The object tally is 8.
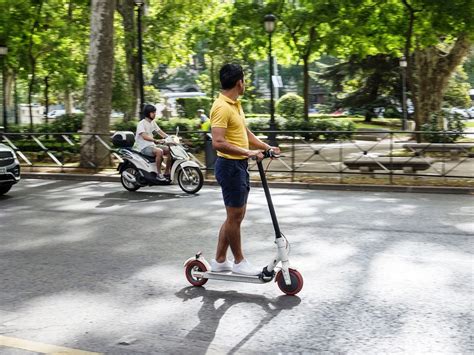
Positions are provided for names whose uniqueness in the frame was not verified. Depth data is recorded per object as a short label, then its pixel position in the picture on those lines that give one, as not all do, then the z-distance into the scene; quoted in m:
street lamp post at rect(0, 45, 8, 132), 22.33
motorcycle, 11.94
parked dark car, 11.55
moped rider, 11.95
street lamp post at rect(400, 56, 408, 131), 31.48
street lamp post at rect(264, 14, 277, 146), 21.05
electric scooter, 5.00
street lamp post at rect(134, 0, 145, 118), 17.73
